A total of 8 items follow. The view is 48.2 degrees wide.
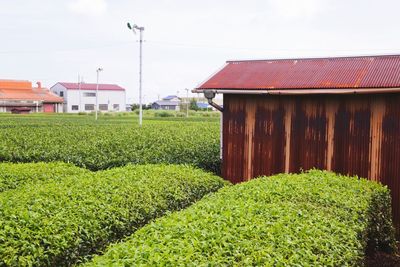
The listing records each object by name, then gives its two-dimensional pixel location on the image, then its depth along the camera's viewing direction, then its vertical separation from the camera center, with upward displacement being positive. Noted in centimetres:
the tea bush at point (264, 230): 380 -122
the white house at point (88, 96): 7750 +201
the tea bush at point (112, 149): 1250 -128
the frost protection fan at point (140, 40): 3186 +486
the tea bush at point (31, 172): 922 -146
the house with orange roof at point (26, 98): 6625 +127
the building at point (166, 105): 10144 +71
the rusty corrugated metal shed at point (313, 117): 860 -15
